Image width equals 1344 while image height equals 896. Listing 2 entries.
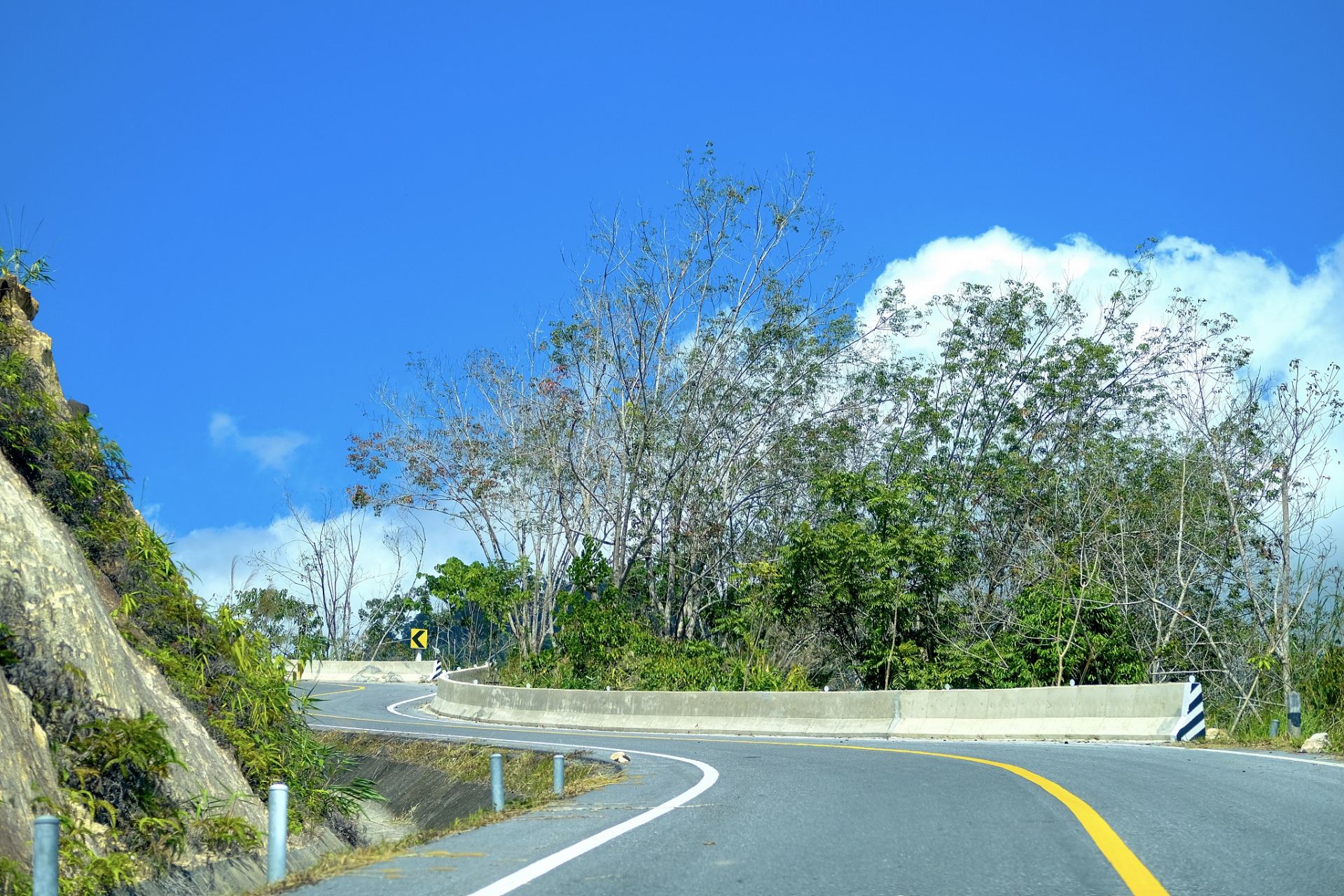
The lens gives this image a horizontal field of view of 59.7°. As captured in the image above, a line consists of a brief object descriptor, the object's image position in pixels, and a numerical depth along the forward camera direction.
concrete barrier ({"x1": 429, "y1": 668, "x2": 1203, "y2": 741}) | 18.88
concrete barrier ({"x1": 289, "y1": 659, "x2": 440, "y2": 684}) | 56.59
